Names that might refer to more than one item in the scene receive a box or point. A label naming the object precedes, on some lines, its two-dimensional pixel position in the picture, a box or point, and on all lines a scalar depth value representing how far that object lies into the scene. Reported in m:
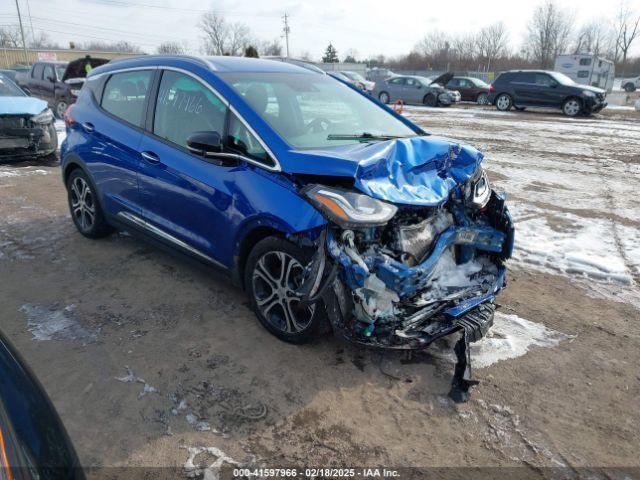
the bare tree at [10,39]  70.23
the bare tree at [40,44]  73.56
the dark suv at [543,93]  18.48
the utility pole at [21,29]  43.93
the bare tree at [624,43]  68.38
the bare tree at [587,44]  69.19
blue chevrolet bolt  2.81
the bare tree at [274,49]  74.62
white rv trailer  30.36
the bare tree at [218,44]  65.26
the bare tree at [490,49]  71.38
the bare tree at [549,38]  61.72
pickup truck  14.02
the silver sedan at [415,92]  23.25
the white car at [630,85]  43.50
